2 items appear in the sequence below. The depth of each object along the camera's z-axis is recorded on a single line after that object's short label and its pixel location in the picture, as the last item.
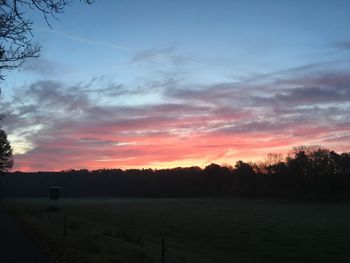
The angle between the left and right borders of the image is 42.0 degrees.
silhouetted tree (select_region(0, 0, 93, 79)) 9.28
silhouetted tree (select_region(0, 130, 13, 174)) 57.42
